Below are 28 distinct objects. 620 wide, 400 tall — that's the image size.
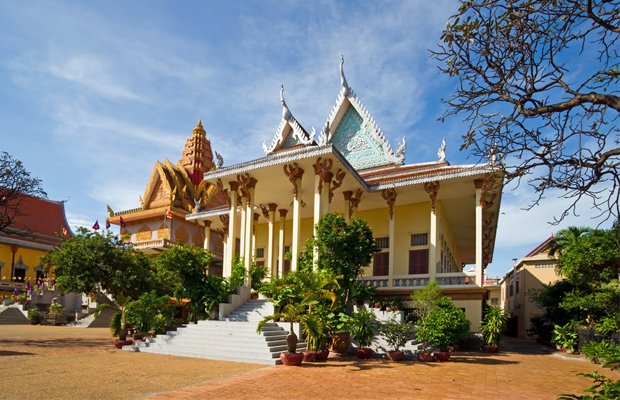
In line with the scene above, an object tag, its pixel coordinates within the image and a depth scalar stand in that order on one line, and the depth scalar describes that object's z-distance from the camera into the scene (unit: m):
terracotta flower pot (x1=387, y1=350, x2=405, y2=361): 10.51
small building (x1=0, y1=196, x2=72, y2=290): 29.34
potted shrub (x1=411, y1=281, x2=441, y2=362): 10.74
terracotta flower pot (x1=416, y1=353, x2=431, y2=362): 10.57
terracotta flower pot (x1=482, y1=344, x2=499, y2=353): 13.06
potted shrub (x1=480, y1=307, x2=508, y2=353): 13.09
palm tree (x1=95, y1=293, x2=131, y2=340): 12.35
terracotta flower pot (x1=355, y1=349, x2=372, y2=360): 10.77
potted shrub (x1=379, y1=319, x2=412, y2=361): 10.64
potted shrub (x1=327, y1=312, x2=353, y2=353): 10.83
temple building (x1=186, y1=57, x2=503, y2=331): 14.30
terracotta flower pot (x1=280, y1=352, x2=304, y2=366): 9.07
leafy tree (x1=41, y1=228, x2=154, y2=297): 15.78
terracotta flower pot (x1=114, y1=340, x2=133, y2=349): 11.60
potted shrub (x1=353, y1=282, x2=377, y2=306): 13.20
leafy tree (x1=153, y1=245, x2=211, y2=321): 13.13
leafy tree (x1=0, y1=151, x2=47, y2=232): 14.57
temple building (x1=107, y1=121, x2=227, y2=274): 28.48
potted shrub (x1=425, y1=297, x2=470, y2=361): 10.62
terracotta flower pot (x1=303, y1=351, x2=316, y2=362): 9.65
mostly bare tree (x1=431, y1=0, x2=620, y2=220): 4.53
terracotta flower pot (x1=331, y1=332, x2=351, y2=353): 10.81
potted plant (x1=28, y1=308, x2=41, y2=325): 20.69
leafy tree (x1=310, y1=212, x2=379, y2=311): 12.16
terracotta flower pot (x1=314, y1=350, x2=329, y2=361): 9.96
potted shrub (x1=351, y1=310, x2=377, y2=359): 10.93
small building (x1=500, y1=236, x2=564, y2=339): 24.50
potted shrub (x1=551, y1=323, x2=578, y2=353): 13.64
